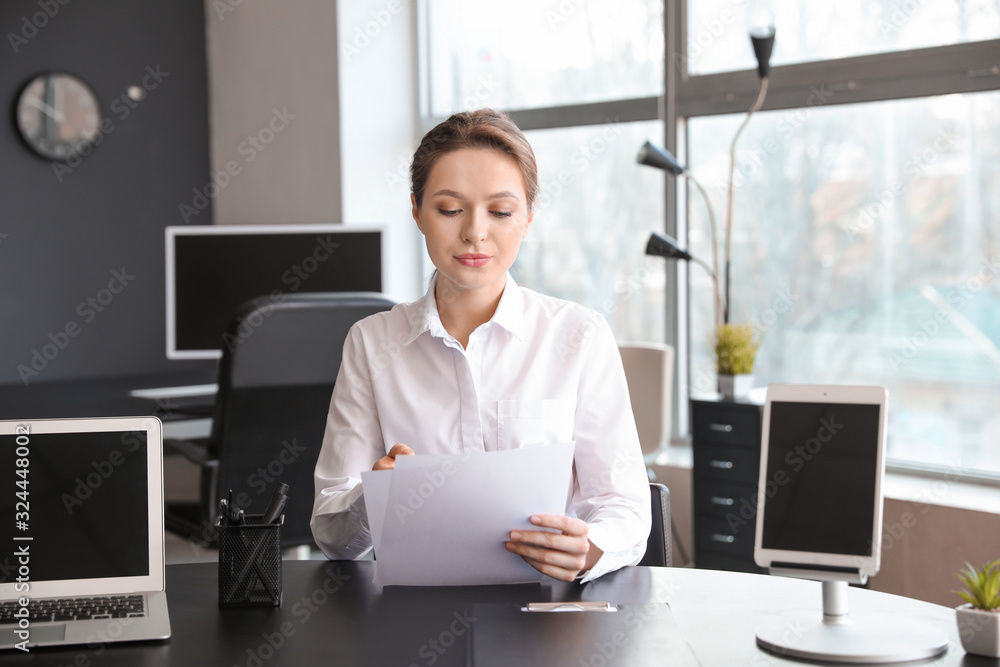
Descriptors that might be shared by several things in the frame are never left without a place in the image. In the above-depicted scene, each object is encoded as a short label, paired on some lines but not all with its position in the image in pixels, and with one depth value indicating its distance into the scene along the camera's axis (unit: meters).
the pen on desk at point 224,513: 1.28
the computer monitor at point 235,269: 3.61
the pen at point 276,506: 1.28
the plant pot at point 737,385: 3.01
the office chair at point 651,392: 3.13
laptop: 1.21
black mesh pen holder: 1.25
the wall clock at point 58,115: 4.09
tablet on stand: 1.07
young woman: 1.49
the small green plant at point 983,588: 1.05
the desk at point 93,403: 2.94
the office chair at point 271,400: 2.39
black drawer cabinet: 2.94
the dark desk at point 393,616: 1.08
